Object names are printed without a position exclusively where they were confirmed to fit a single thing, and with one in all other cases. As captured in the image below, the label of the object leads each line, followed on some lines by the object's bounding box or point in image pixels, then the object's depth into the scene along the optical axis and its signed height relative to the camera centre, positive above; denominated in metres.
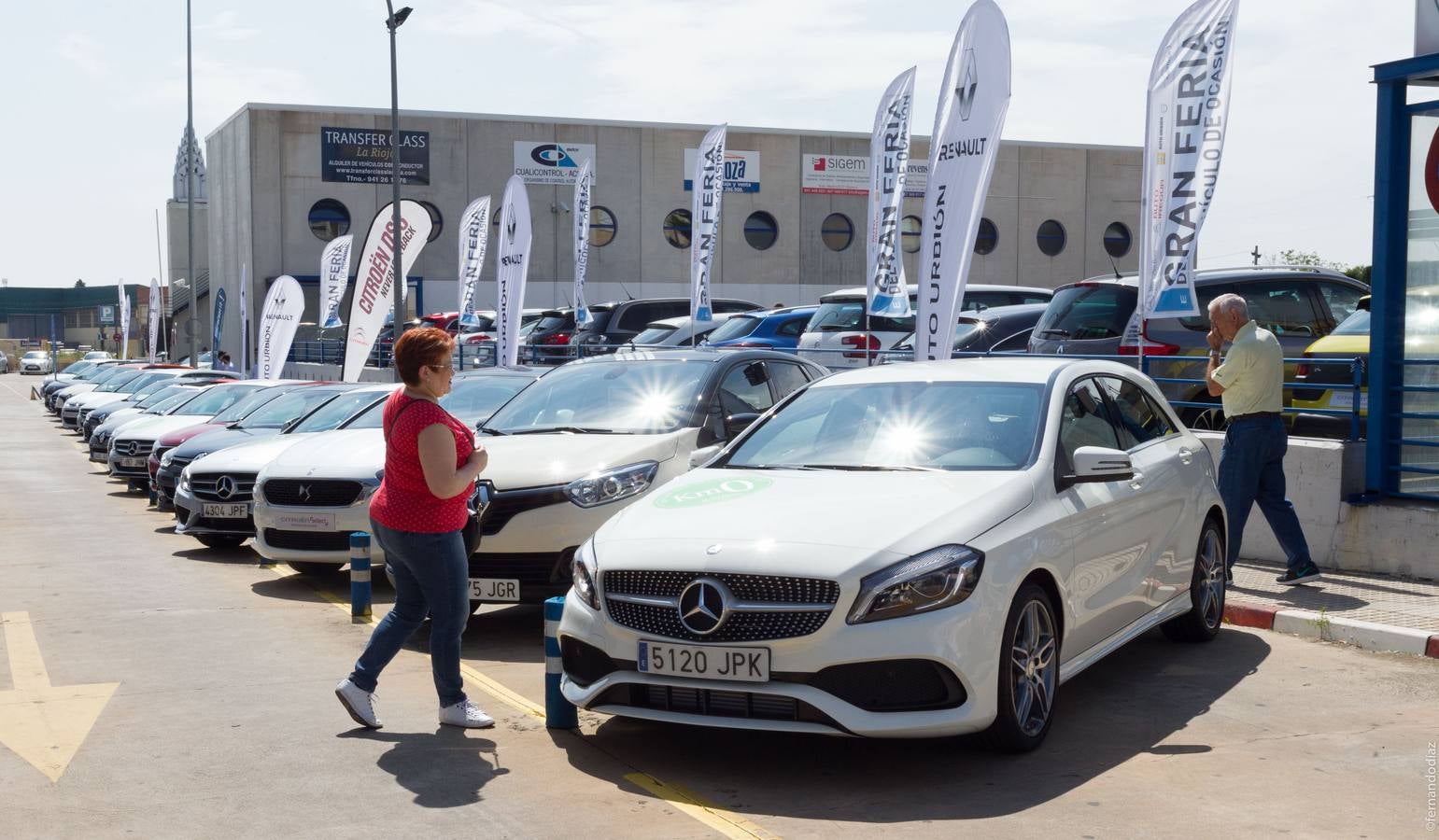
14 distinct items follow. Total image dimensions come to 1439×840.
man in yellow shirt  9.06 -0.56
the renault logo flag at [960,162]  11.95 +1.34
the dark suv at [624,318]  29.53 +0.02
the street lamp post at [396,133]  24.98 +3.32
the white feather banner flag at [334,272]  27.91 +0.87
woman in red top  5.89 -0.83
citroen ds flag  22.14 +0.38
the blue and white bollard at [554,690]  6.08 -1.58
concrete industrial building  48.06 +4.19
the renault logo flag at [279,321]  26.17 -0.10
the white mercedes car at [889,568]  5.21 -0.94
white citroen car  10.31 -1.33
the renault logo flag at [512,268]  21.86 +0.76
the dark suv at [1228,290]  13.57 +0.17
